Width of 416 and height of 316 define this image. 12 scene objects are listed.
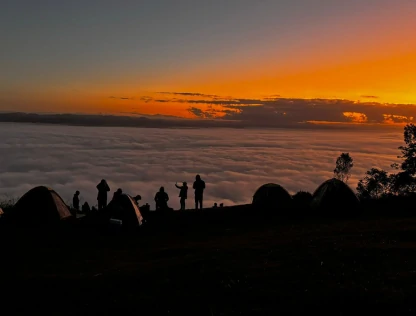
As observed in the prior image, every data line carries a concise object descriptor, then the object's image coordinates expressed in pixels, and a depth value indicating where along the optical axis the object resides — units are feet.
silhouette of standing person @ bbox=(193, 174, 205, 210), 88.43
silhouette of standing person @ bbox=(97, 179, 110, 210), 86.69
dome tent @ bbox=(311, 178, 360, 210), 85.10
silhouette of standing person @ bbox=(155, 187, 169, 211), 87.10
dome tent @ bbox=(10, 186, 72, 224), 73.72
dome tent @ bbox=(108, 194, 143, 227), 72.74
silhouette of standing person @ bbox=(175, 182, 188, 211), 90.07
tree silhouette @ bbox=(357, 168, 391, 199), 194.31
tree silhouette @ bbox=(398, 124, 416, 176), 162.61
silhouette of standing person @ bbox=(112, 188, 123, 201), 75.47
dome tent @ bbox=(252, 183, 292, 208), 89.04
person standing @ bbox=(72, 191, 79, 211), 92.27
